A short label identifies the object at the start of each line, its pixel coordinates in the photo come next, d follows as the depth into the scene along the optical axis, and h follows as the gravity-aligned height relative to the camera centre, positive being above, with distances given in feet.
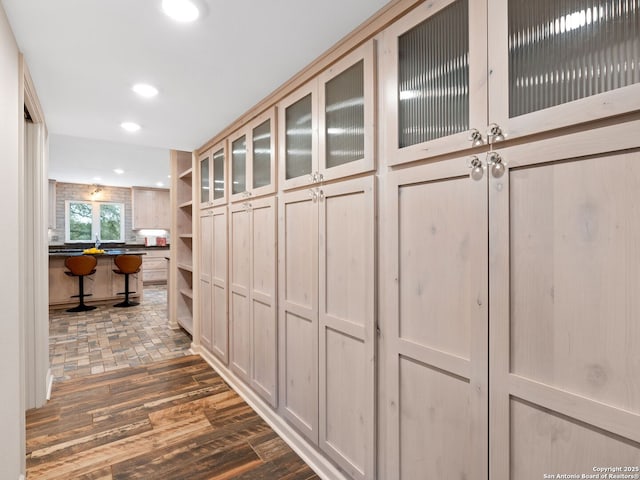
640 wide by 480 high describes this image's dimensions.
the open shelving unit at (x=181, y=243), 14.60 -0.14
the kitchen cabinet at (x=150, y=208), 29.22 +2.80
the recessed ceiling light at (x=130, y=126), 9.64 +3.29
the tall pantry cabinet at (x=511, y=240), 2.82 -0.02
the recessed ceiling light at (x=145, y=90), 7.13 +3.23
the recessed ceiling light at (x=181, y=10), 4.59 +3.18
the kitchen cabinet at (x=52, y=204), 26.08 +2.81
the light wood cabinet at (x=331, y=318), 5.18 -1.38
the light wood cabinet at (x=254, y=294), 7.66 -1.35
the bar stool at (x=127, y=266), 18.98 -1.44
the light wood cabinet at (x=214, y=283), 10.13 -1.38
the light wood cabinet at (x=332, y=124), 5.10 +2.03
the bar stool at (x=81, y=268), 17.66 -1.44
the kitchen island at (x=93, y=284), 18.52 -2.52
